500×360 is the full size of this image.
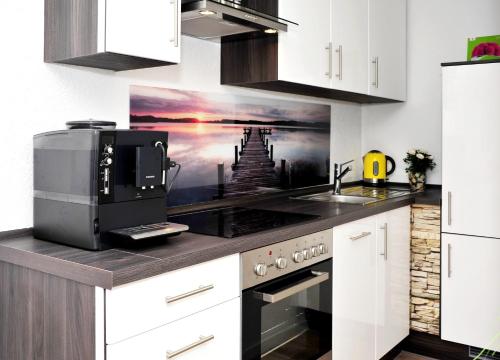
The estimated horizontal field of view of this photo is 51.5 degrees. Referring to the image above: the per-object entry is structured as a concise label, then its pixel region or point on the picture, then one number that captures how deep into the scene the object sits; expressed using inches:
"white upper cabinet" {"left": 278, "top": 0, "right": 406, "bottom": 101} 100.8
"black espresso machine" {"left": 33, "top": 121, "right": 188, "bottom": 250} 61.8
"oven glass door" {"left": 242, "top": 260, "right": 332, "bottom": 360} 73.5
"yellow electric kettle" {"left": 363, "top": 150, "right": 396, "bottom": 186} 148.0
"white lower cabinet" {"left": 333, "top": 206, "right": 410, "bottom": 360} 97.4
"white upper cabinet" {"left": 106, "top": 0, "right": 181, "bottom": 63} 66.7
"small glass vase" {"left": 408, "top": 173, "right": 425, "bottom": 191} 140.0
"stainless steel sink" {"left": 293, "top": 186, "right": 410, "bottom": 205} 122.4
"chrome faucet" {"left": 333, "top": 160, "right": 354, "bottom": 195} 130.9
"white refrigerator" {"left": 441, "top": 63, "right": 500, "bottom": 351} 113.7
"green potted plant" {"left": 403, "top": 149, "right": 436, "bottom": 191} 140.0
